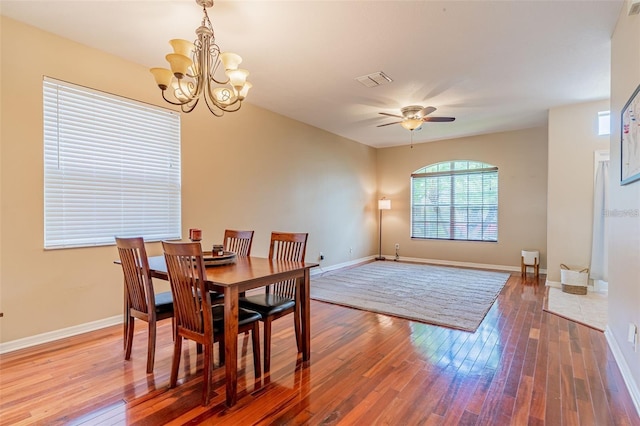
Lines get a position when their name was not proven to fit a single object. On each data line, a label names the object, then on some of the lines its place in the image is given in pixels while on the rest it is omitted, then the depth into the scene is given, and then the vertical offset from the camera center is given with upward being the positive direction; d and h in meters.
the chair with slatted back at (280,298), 2.42 -0.72
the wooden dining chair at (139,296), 2.25 -0.65
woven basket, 4.47 -0.96
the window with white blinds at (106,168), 2.91 +0.41
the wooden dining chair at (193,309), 1.94 -0.64
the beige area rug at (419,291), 3.67 -1.17
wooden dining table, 1.94 -0.48
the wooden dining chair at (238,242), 3.25 -0.33
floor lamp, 7.59 +0.09
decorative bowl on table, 2.44 -0.38
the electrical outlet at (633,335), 2.07 -0.81
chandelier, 2.17 +1.01
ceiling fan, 4.50 +1.35
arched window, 6.69 +0.22
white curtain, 4.42 -0.17
